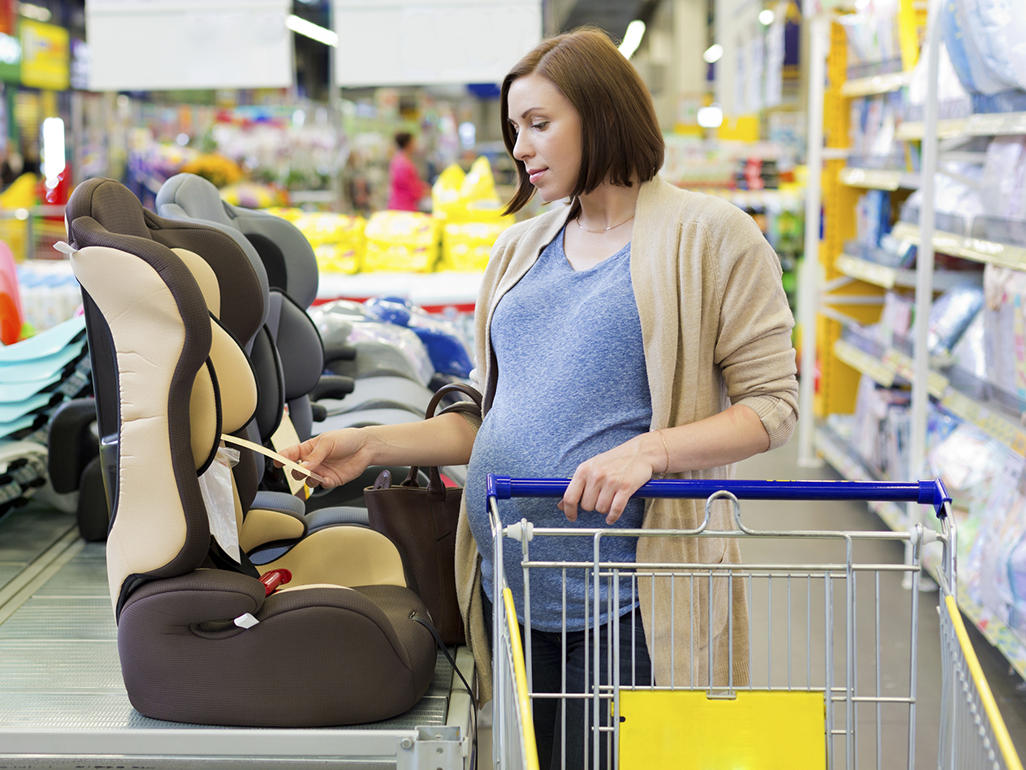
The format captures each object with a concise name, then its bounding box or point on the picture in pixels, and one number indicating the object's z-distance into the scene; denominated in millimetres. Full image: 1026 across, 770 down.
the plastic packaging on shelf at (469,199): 5797
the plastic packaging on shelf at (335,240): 5418
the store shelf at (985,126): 3184
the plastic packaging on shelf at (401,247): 5500
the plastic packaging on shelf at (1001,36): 3041
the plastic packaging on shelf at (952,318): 3928
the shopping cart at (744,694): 1238
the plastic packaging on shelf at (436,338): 4023
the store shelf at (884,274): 4320
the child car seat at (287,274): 2629
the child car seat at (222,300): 1511
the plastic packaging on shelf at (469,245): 5523
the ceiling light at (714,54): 14891
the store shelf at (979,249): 3170
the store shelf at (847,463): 4531
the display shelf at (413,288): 4961
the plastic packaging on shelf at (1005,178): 3283
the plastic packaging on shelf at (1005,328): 3230
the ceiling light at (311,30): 6652
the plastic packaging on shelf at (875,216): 5242
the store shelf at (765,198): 8156
